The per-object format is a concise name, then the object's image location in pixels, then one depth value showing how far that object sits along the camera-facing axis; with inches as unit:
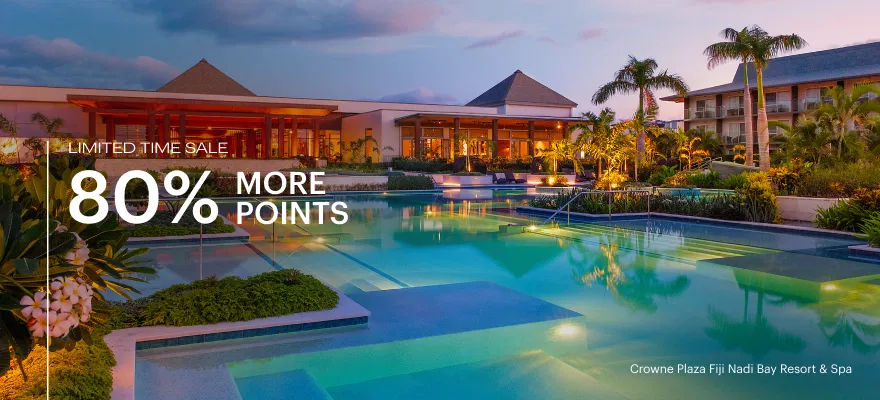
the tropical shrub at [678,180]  1180.4
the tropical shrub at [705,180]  1133.7
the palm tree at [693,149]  1427.2
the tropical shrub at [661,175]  1240.2
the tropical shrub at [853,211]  513.3
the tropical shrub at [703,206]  636.1
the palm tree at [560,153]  1112.2
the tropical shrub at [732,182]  1057.2
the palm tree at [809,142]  973.2
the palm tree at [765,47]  1146.0
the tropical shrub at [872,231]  436.8
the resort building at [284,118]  1430.9
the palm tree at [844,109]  994.7
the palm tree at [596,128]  932.9
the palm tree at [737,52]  1161.4
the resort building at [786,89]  1637.6
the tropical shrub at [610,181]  823.1
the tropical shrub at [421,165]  1494.8
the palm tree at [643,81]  1427.2
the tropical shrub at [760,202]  604.1
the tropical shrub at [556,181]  1329.1
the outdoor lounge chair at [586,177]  1429.1
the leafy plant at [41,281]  106.7
